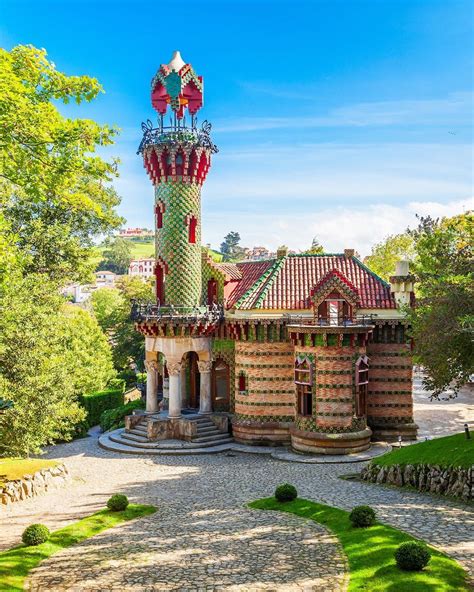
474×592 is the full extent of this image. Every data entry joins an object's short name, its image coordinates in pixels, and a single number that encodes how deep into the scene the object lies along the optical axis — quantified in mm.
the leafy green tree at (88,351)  39031
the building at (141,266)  152625
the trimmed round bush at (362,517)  16859
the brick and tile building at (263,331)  30484
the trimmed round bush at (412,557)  13344
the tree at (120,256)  155750
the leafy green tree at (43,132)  14500
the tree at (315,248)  55912
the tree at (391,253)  59031
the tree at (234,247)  168250
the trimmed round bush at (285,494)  20844
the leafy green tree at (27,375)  26469
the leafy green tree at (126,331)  53969
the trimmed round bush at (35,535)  16938
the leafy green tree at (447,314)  19000
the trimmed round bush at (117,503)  20297
